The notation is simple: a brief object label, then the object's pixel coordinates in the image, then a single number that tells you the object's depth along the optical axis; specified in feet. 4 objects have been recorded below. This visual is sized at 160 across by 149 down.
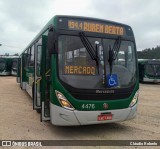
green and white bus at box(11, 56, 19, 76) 72.11
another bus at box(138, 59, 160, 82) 58.08
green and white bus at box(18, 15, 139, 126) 12.74
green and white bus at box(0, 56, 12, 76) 71.13
